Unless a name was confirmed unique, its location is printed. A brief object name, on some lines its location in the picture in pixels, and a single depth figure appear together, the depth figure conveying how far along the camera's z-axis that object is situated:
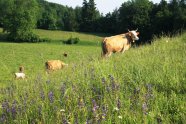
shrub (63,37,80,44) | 88.04
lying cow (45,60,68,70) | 21.74
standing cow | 12.67
